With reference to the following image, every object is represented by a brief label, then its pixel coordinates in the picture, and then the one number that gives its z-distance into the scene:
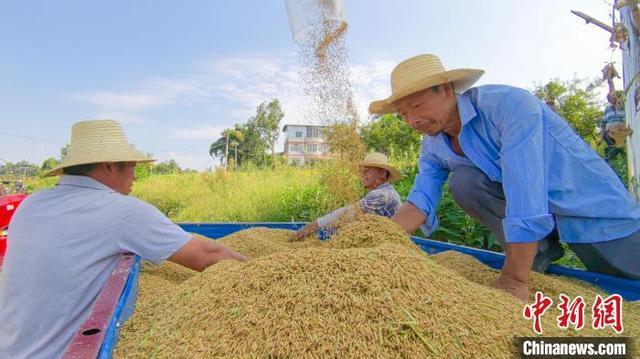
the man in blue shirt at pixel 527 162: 1.81
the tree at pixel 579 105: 16.89
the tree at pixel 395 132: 17.97
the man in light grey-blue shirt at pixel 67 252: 1.62
